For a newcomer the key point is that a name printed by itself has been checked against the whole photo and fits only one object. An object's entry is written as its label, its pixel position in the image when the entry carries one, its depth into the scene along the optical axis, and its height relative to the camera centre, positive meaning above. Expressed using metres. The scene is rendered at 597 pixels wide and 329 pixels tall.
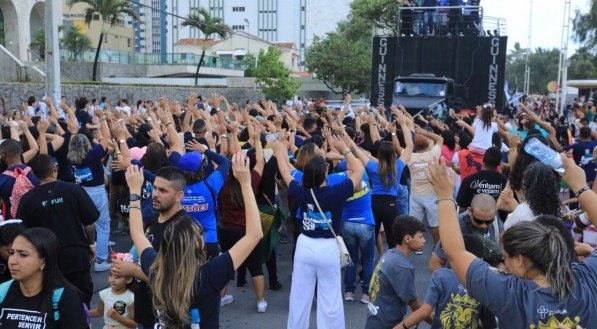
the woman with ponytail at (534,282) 2.54 -0.84
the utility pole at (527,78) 71.62 +1.29
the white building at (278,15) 94.81 +11.59
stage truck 17.77 +0.50
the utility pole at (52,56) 14.58 +0.60
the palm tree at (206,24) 37.21 +3.77
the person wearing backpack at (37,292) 3.04 -1.12
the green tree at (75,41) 43.19 +2.96
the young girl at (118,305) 4.42 -1.69
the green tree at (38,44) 32.88 +2.11
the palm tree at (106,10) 31.28 +3.82
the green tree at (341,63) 45.22 +1.74
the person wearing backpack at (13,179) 5.55 -0.93
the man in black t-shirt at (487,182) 6.31 -1.00
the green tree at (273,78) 34.19 +0.39
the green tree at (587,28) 48.81 +5.28
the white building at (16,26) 30.25 +2.80
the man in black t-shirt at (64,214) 4.77 -1.09
